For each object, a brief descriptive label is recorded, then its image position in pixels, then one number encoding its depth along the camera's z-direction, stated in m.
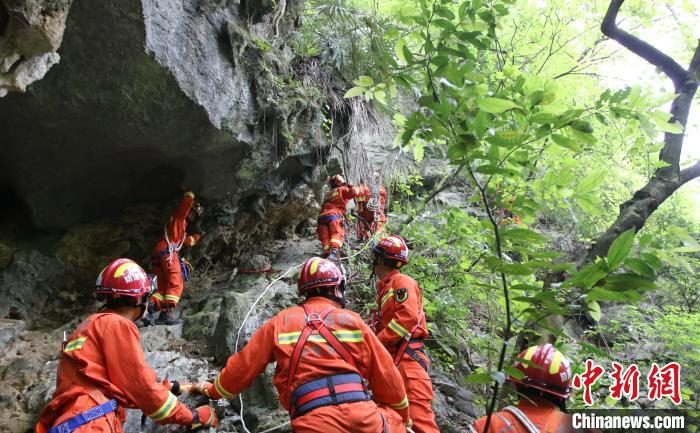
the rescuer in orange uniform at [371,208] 8.80
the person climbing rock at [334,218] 8.05
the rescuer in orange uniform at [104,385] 2.55
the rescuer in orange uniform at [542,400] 2.36
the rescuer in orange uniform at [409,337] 3.80
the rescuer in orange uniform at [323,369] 2.60
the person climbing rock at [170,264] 6.16
